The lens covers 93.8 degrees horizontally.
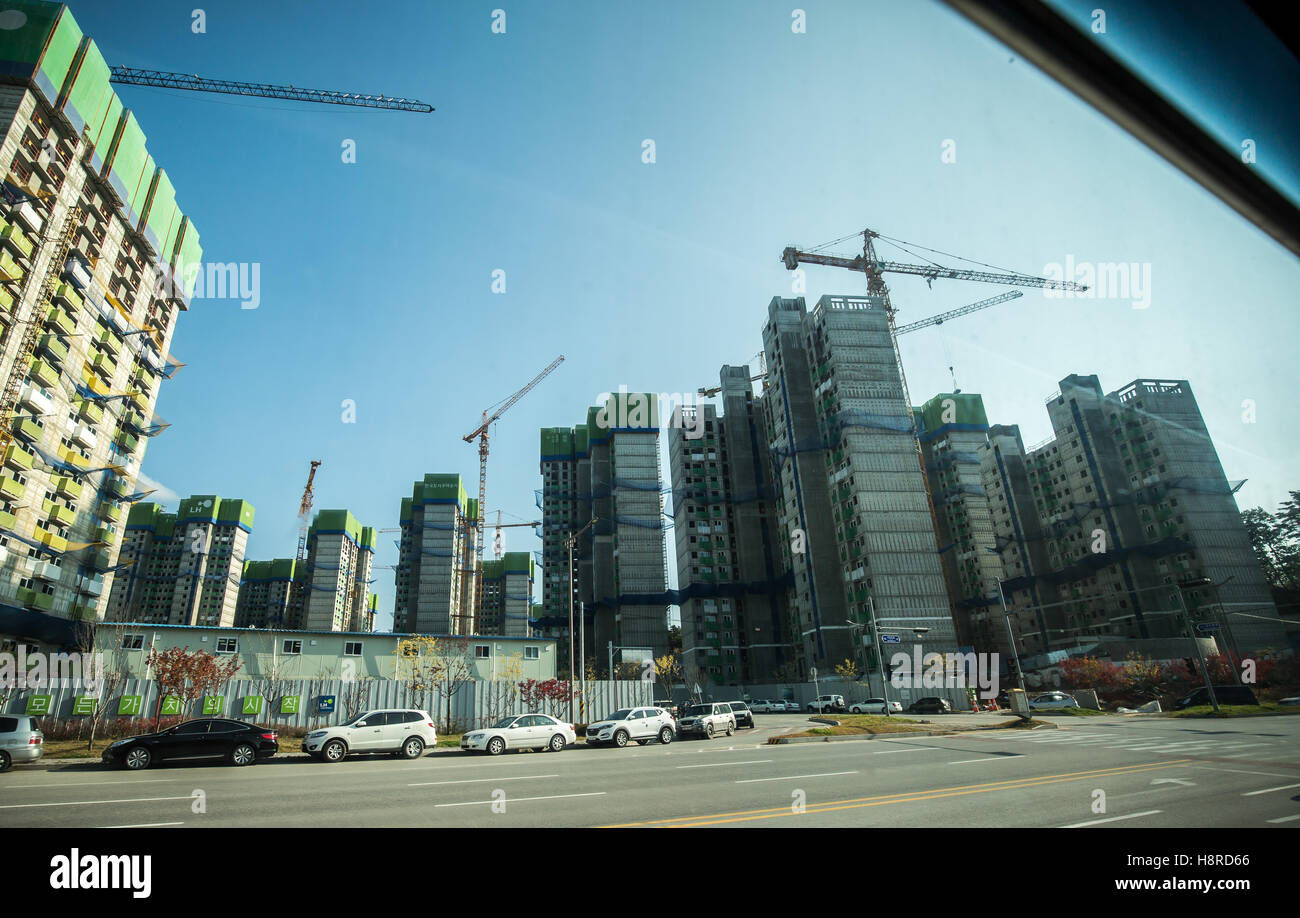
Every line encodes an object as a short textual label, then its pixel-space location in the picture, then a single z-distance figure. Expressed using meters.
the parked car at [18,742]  17.70
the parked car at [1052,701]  47.91
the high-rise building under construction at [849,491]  74.00
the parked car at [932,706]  52.03
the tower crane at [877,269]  99.94
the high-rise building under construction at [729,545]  100.12
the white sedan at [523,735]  22.27
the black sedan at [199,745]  17.78
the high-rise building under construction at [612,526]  106.81
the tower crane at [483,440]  132.00
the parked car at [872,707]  54.03
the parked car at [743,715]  36.94
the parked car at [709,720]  30.05
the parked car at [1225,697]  38.34
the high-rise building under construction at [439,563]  128.62
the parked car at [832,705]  61.31
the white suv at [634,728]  26.19
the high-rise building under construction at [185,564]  124.31
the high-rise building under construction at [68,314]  46.25
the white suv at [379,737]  20.08
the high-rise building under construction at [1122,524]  76.25
